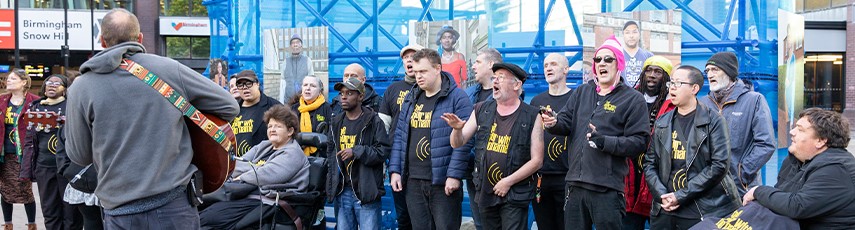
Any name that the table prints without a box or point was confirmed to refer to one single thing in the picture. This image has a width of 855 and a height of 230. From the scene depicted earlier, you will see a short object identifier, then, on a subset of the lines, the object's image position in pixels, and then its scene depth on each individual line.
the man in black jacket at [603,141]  5.36
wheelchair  6.75
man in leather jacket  5.13
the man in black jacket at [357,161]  6.96
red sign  30.53
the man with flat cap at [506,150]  5.88
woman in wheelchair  6.67
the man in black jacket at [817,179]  4.34
